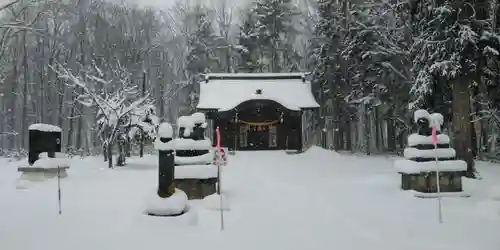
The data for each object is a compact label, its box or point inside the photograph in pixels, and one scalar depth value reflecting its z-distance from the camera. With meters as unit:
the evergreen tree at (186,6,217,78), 43.00
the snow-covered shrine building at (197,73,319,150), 28.91
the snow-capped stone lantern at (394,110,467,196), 12.39
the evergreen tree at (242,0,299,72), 44.47
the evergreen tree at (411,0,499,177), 14.38
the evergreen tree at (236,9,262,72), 43.69
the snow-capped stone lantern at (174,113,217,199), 11.65
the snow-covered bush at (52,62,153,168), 20.28
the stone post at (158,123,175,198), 8.96
